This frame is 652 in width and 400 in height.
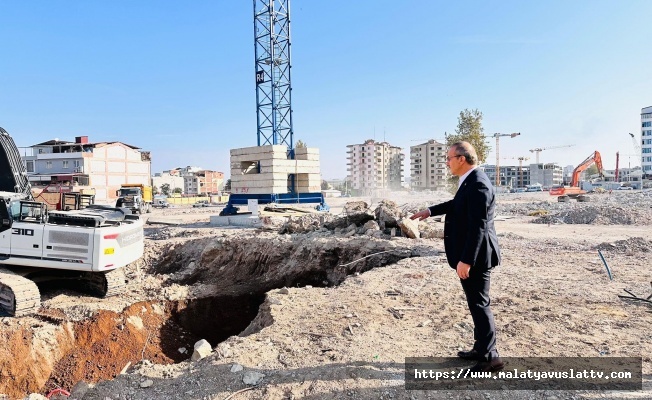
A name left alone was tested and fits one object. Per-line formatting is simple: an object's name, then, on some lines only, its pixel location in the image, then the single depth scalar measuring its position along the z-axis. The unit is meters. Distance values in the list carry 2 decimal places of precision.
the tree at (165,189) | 82.90
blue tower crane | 23.41
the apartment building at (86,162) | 52.53
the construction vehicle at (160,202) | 40.58
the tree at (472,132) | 26.72
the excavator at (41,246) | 6.83
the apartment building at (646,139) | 79.12
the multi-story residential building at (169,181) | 91.71
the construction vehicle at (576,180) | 33.09
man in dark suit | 3.07
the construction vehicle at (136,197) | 28.52
